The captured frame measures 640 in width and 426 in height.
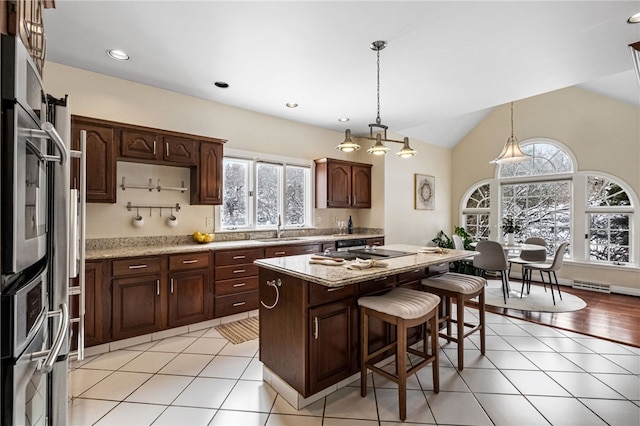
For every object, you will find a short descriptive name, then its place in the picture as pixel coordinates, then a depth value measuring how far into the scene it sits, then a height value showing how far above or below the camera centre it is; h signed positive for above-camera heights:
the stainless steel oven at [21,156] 0.78 +0.17
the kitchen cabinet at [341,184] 4.93 +0.50
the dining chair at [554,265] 4.26 -0.75
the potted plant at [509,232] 4.67 -0.29
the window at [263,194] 4.22 +0.30
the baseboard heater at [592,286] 4.93 -1.23
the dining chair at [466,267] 5.71 -1.03
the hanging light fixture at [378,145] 2.64 +0.65
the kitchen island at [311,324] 1.95 -0.78
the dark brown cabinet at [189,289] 3.11 -0.82
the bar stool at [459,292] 2.50 -0.69
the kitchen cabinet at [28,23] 0.87 +0.65
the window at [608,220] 4.90 -0.11
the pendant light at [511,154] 4.29 +0.87
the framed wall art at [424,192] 6.01 +0.45
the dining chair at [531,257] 4.72 -0.70
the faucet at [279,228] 4.52 -0.22
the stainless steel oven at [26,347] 0.78 -0.40
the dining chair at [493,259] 4.27 -0.66
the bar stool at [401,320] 1.92 -0.72
